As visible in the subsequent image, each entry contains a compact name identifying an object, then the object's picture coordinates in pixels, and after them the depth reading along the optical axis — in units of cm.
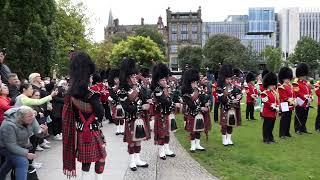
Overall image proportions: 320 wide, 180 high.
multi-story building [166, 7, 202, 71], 12262
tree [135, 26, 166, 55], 10094
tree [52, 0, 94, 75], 4034
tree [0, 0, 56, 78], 1889
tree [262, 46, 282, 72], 8415
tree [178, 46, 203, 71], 8883
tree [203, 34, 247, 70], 8400
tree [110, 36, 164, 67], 6931
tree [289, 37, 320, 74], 7312
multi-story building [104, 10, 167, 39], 12820
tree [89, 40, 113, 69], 7898
